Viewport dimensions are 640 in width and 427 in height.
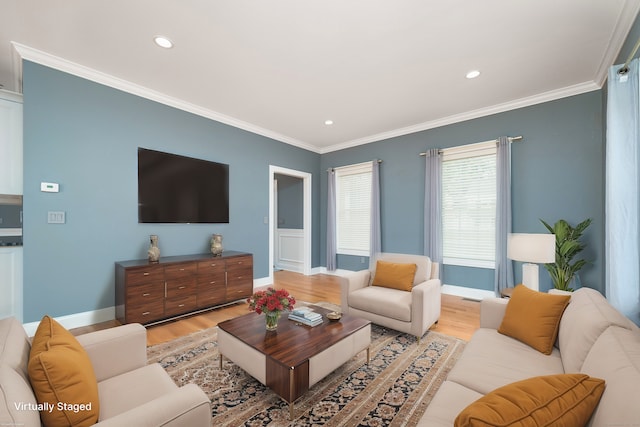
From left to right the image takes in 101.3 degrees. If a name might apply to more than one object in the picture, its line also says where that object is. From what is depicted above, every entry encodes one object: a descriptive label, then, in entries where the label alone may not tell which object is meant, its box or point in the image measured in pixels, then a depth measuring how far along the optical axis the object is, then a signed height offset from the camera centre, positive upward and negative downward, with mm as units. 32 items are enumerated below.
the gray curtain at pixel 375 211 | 5074 +58
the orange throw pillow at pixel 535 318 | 1604 -675
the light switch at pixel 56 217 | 2775 -32
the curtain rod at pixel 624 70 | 1807 +1024
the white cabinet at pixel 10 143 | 2730 +754
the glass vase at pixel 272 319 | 2002 -815
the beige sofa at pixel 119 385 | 788 -698
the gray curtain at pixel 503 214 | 3682 +0
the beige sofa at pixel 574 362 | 775 -642
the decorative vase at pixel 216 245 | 3861 -466
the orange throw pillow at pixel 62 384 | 896 -609
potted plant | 3062 -456
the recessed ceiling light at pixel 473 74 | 2961 +1604
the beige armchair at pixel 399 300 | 2557 -901
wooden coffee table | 1606 -922
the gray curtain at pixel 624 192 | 1814 +157
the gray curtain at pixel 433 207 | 4332 +118
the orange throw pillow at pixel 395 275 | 3000 -721
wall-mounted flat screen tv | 3459 +362
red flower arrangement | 1951 -663
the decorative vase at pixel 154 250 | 3224 -453
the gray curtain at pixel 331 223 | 5816 -200
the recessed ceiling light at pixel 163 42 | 2430 +1629
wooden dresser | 2885 -883
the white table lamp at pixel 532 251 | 2475 -359
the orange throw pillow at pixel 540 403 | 709 -551
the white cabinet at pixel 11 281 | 2637 -688
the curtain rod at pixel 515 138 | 3681 +1073
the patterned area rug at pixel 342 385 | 1643 -1273
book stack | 2171 -875
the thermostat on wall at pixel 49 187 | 2739 +287
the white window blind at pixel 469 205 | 3980 +148
